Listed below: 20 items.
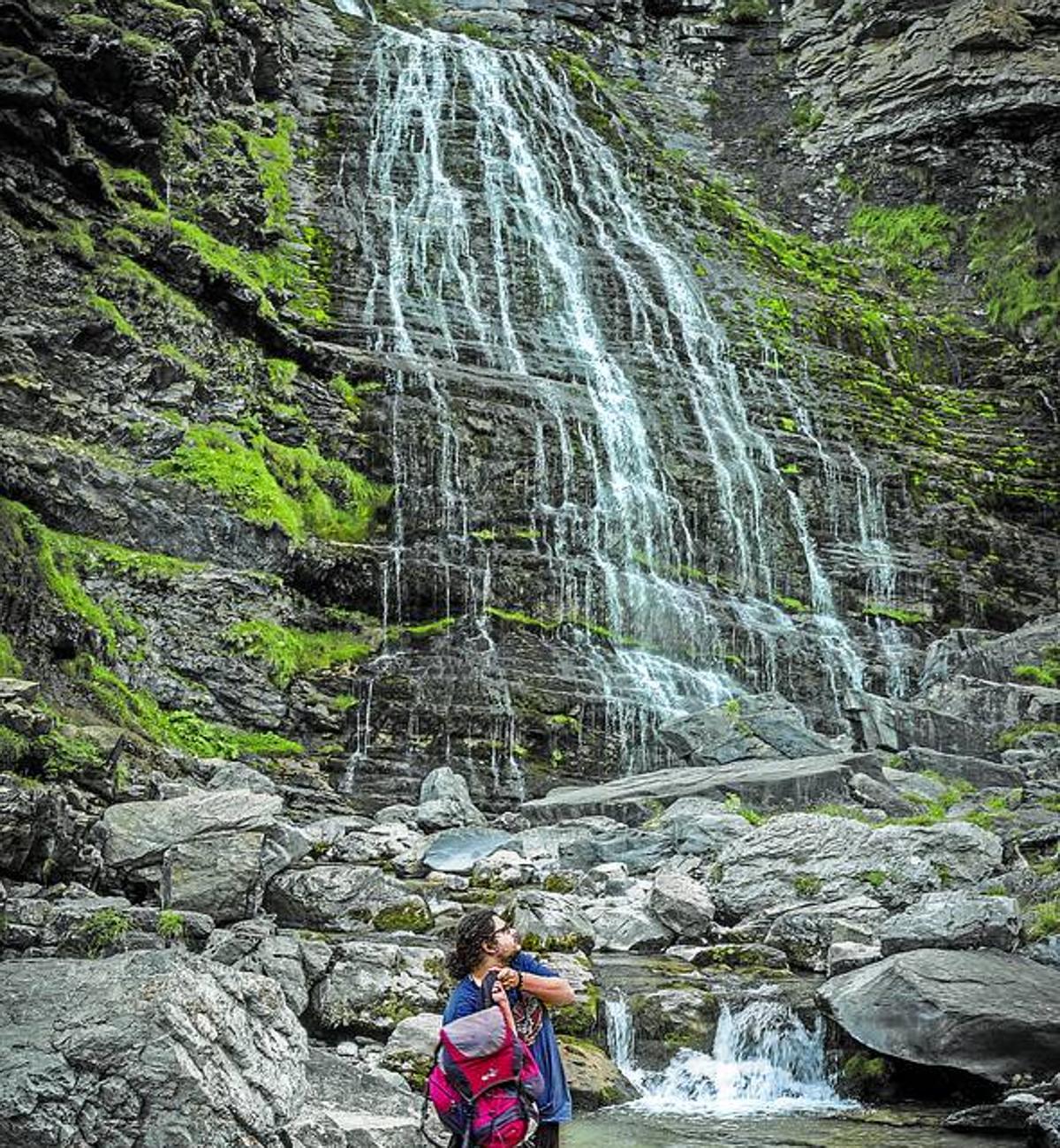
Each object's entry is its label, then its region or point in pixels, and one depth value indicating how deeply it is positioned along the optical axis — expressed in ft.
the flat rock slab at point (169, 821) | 30.86
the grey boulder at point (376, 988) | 24.95
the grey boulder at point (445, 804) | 51.90
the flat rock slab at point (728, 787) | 50.78
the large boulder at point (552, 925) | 31.60
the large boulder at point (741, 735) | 60.49
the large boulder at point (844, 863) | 36.14
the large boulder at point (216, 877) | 29.84
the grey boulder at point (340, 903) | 33.47
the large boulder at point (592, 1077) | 24.38
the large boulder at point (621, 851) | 44.14
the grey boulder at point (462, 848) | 42.98
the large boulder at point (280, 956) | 24.71
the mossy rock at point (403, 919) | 33.83
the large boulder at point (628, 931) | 34.55
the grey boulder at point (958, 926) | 27.66
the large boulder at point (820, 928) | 32.71
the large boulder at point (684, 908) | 35.63
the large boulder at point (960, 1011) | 23.54
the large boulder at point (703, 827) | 43.98
